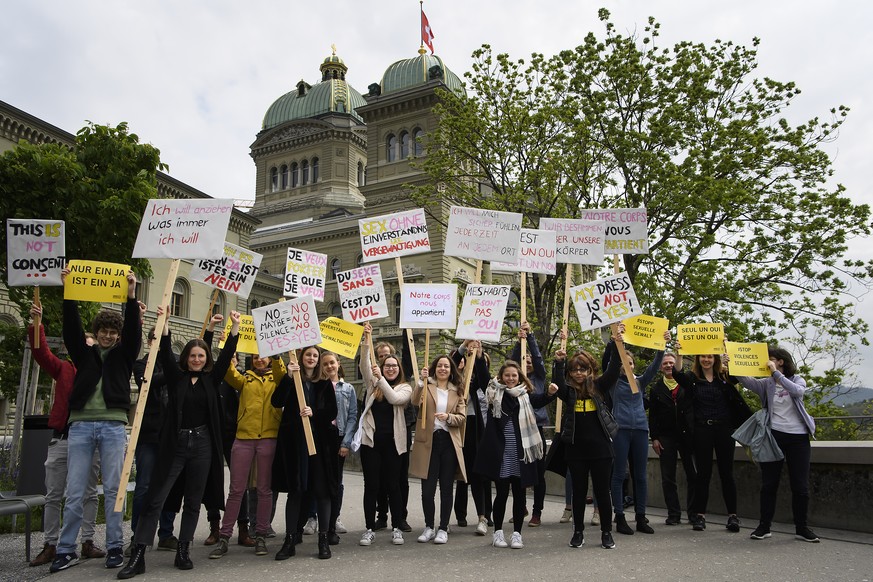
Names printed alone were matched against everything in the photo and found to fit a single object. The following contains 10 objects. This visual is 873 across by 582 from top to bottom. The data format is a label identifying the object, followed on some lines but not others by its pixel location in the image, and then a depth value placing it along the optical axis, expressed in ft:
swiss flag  178.70
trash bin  26.96
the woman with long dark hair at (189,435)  20.99
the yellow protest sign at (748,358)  25.53
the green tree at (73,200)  49.01
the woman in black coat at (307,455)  22.84
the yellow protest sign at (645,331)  27.84
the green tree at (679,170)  63.10
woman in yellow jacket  23.17
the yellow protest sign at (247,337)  26.78
